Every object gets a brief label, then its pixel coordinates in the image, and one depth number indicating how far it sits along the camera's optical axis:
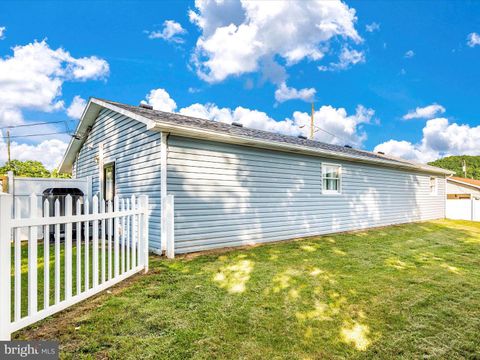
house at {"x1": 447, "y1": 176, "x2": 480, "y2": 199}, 23.11
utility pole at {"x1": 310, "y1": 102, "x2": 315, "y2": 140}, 20.98
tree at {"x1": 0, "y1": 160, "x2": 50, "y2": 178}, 30.25
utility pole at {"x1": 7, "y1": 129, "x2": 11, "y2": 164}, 28.36
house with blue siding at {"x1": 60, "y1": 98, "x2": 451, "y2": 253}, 6.12
